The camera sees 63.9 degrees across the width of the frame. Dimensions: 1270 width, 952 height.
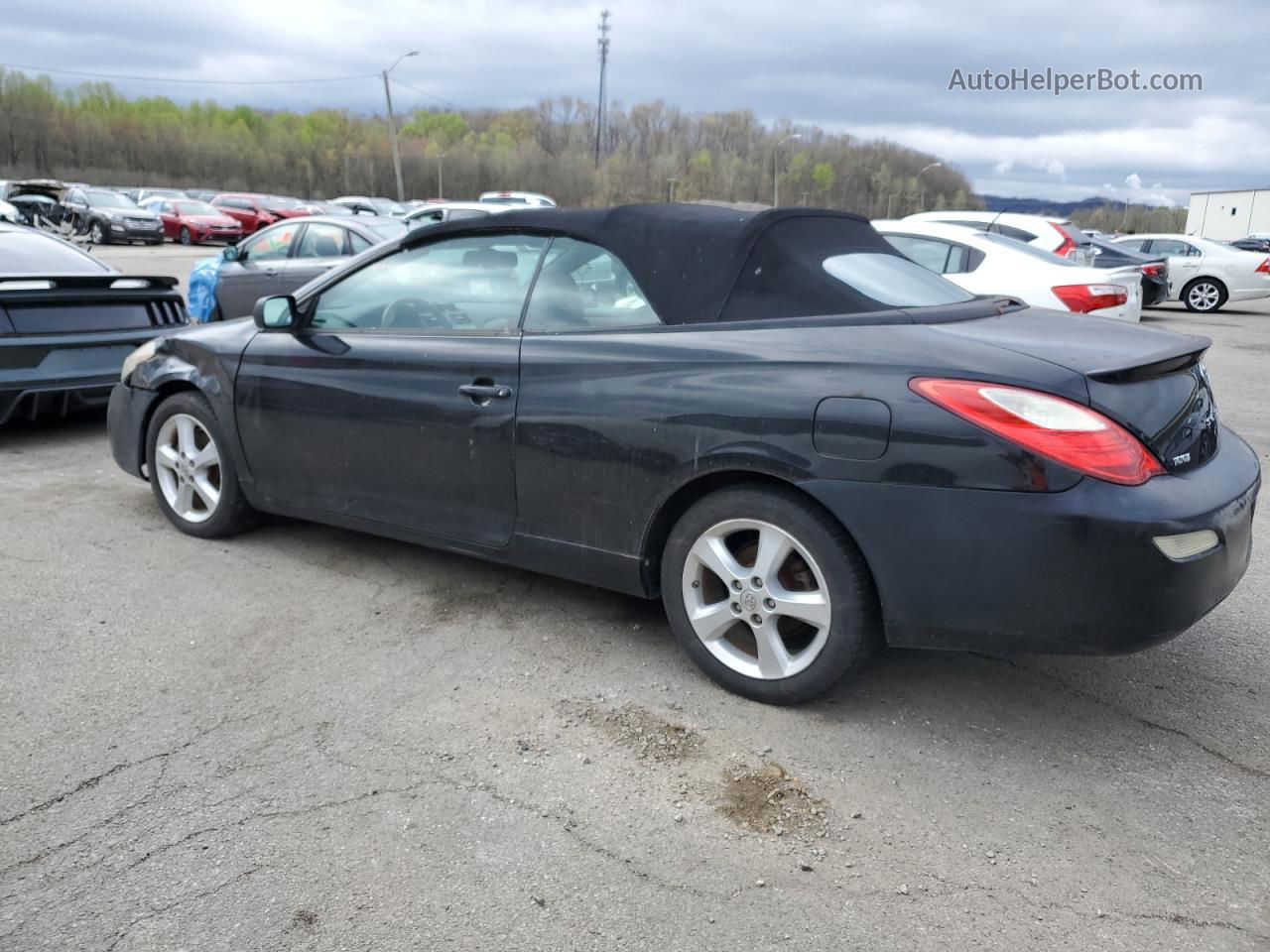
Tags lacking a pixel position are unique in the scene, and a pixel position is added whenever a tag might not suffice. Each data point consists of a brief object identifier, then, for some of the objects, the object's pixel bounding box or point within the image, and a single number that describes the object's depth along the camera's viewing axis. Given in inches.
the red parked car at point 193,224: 1235.9
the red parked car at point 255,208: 1354.6
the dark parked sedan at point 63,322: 247.9
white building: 2970.0
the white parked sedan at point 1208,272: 734.5
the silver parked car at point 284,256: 428.1
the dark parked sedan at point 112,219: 1165.7
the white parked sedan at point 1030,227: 476.1
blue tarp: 450.6
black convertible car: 107.3
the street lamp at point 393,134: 2130.9
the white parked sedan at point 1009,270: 325.4
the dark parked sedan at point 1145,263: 643.5
